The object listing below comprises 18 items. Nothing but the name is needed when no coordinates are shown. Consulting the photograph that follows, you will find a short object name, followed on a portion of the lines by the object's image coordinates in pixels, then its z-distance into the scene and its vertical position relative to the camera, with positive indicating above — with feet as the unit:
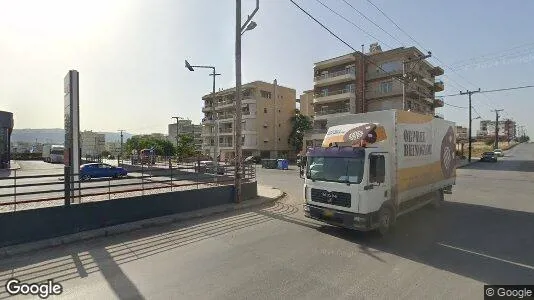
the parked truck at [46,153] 163.37 -2.91
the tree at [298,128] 186.80 +11.93
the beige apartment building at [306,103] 218.26 +32.85
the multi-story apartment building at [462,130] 392.55 +23.15
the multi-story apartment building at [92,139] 396.20 +11.78
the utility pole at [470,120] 143.73 +12.89
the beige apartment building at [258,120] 178.60 +16.96
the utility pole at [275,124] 187.11 +14.28
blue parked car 73.36 -5.51
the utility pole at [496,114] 218.11 +23.36
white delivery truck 25.63 -2.08
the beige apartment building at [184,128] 448.94 +29.11
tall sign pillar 31.86 +2.57
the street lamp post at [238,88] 40.78 +7.97
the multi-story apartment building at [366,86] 139.03 +30.04
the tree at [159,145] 228.94 +2.14
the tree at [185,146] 194.80 +1.23
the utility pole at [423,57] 72.83 +21.39
